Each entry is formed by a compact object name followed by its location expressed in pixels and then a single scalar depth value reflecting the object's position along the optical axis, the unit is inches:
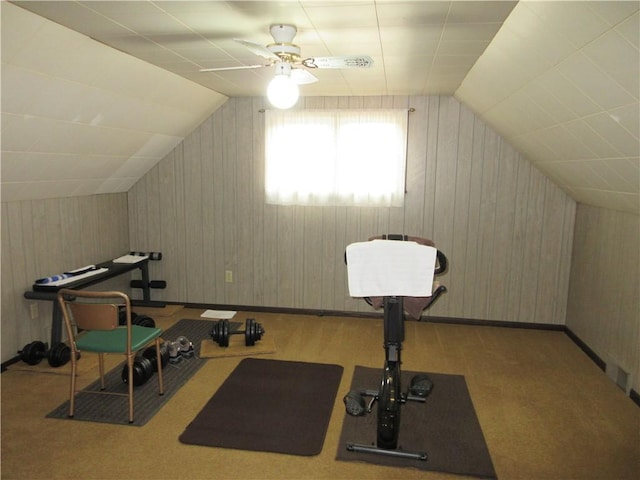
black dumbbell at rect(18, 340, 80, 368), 135.0
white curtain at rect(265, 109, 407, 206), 172.7
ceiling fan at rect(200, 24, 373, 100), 90.8
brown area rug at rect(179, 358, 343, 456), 102.0
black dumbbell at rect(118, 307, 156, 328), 155.2
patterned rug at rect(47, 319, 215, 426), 110.7
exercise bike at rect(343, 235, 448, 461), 94.2
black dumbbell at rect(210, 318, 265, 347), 149.6
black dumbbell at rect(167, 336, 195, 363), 141.6
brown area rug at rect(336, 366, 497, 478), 95.0
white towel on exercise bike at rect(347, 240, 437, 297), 87.3
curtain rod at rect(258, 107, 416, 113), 172.0
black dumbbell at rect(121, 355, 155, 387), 122.8
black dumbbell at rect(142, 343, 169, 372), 132.4
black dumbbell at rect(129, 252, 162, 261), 190.6
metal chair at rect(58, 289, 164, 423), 102.6
